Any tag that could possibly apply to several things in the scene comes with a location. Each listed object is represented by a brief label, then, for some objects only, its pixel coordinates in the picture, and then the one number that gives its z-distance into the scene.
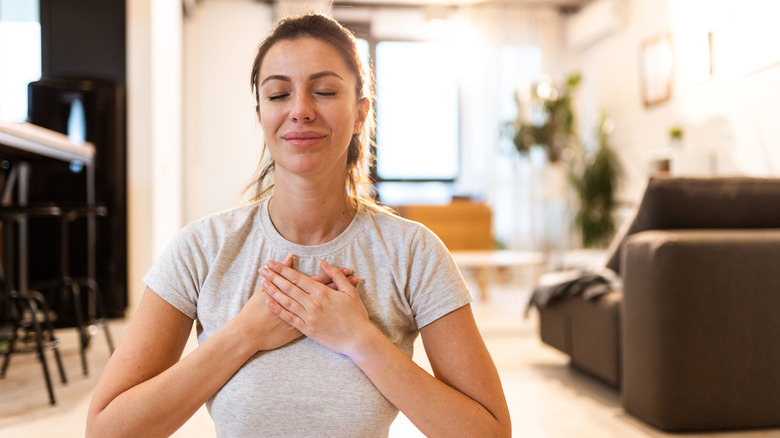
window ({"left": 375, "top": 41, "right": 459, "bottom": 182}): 6.95
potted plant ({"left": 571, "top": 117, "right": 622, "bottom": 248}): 6.07
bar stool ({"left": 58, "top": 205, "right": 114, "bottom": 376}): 2.71
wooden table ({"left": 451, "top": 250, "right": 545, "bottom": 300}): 4.28
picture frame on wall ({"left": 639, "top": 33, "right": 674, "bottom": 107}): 4.53
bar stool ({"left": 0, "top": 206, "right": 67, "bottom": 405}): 2.22
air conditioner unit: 6.00
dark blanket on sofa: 2.55
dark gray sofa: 1.95
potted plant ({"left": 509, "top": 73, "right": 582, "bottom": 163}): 6.31
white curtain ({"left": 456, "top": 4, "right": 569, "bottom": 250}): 6.98
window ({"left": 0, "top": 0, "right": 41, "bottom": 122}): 3.89
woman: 0.88
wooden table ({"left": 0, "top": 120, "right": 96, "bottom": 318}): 2.22
